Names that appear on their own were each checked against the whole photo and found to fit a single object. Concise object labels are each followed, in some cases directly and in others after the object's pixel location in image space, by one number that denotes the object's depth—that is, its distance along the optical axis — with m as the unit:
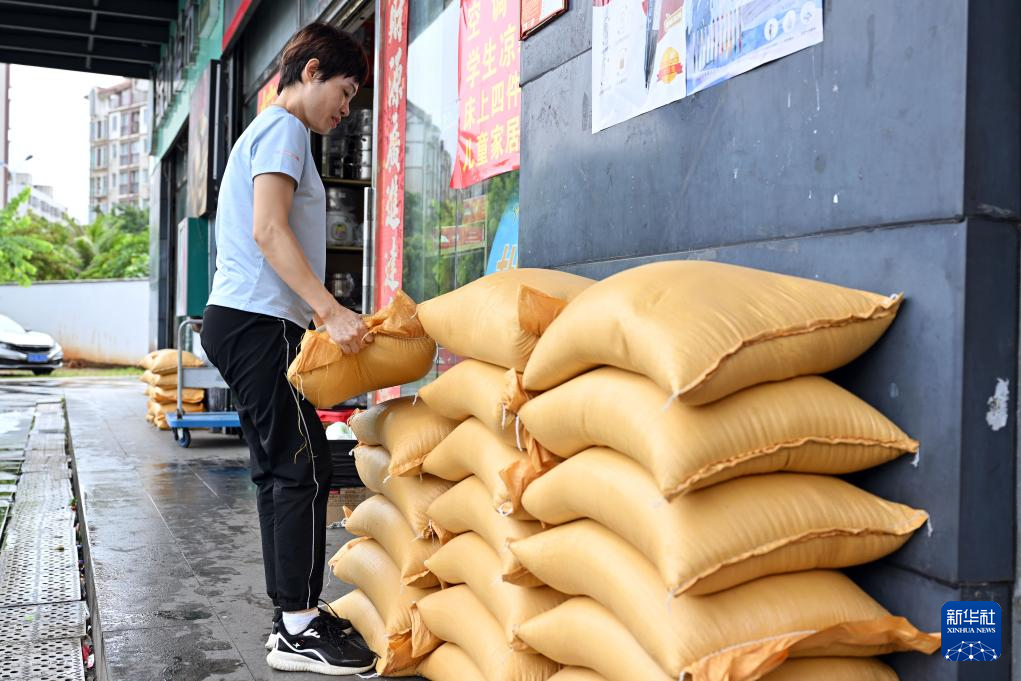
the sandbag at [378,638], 2.32
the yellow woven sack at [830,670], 1.51
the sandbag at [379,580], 2.37
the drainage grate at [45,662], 2.70
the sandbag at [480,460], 1.92
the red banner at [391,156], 5.09
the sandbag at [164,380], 8.06
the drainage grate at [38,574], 3.46
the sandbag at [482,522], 1.91
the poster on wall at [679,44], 1.92
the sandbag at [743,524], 1.42
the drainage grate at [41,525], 4.37
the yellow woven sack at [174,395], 7.96
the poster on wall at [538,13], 2.95
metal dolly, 6.97
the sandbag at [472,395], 2.03
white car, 18.16
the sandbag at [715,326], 1.43
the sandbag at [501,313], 1.94
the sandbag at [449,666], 2.12
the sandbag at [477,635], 1.96
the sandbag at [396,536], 2.37
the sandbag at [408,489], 2.37
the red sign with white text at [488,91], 3.81
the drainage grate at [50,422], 8.91
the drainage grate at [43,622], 3.05
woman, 2.30
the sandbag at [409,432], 2.36
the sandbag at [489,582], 1.92
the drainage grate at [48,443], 7.46
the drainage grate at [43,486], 5.56
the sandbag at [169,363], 8.01
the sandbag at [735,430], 1.42
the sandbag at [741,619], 1.42
